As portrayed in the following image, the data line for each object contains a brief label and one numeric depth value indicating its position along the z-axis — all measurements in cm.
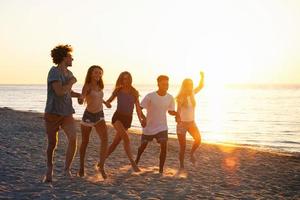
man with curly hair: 748
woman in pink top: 840
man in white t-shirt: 953
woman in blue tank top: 922
